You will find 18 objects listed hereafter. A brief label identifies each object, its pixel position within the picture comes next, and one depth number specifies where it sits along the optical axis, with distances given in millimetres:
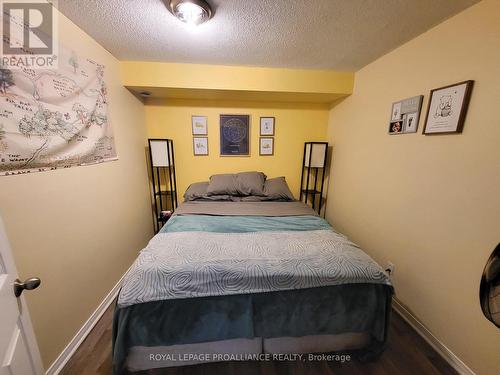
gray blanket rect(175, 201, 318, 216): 1919
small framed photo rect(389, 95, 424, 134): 1423
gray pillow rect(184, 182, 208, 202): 2353
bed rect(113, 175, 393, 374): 1010
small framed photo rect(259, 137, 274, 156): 2699
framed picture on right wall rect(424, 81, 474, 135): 1122
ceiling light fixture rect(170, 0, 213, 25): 1108
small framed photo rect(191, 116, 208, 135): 2541
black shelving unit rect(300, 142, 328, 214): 2572
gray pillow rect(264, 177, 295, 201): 2373
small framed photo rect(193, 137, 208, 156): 2599
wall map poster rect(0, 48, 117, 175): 909
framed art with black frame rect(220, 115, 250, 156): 2594
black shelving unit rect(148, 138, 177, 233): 2350
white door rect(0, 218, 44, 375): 633
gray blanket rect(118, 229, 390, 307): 1014
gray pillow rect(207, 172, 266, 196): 2396
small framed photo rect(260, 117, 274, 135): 2637
